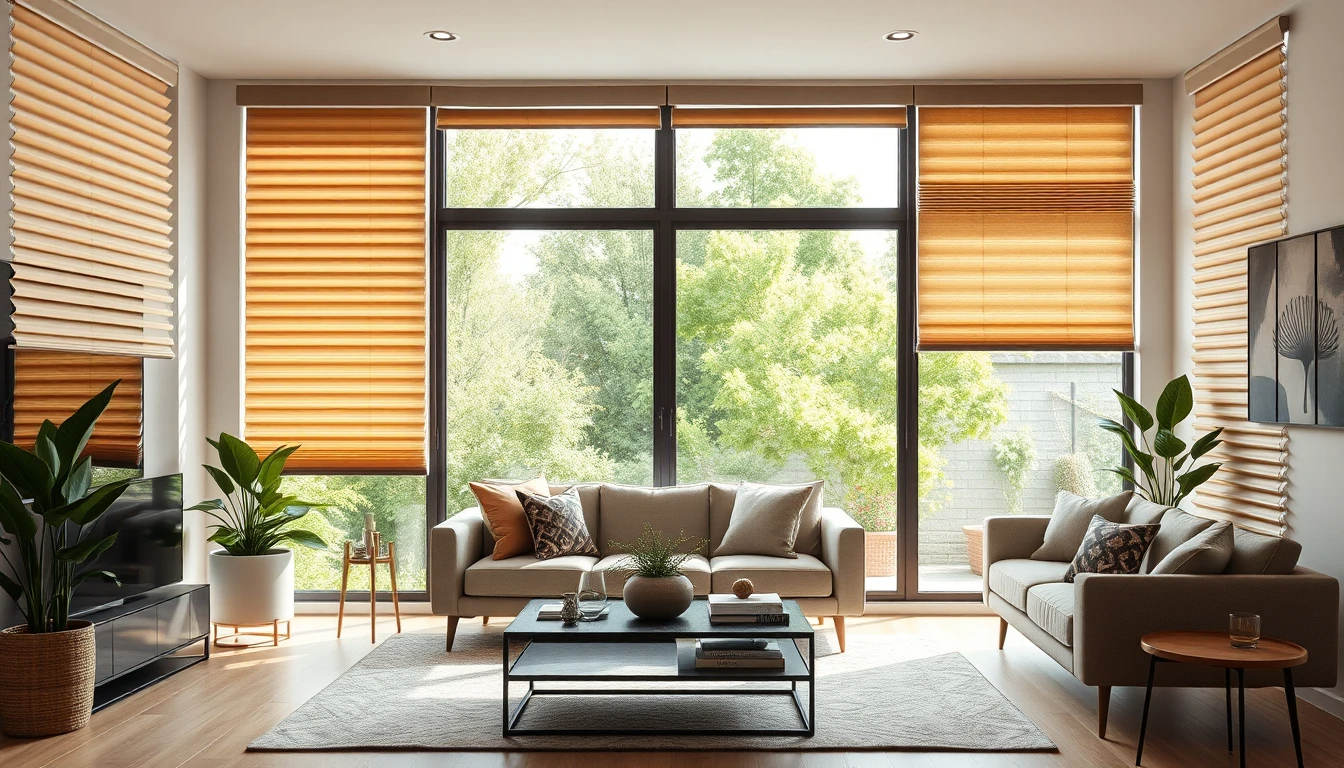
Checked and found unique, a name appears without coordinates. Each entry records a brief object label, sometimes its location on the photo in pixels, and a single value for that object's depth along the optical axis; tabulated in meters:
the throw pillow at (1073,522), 4.70
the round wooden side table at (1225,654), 3.16
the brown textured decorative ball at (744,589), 4.00
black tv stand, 4.07
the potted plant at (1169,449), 4.84
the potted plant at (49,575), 3.63
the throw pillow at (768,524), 5.05
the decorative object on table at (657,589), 3.84
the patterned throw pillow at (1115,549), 4.17
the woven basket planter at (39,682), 3.63
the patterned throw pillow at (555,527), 4.99
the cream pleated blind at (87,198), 4.10
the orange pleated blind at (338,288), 5.65
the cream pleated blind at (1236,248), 4.55
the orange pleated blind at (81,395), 3.96
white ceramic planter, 4.89
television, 4.21
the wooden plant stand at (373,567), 5.07
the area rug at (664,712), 3.55
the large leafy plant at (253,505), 4.98
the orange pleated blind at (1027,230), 5.62
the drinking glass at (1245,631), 3.29
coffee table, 3.61
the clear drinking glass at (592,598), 3.91
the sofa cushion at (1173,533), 4.00
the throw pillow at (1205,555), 3.68
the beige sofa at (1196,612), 3.56
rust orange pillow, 5.00
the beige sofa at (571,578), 4.75
